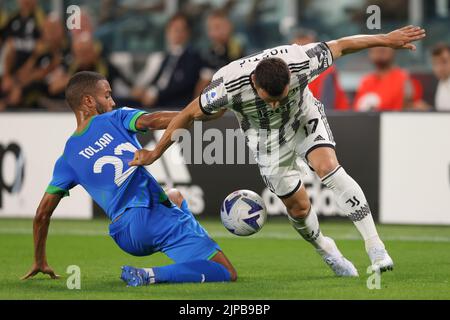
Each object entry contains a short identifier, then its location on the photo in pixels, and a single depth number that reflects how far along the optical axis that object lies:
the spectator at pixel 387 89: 13.30
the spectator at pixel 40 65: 15.38
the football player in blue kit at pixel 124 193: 7.79
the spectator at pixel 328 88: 13.41
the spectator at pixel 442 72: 13.17
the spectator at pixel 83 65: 14.71
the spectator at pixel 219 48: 14.29
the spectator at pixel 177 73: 14.33
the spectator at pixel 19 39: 15.71
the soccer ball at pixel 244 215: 8.16
